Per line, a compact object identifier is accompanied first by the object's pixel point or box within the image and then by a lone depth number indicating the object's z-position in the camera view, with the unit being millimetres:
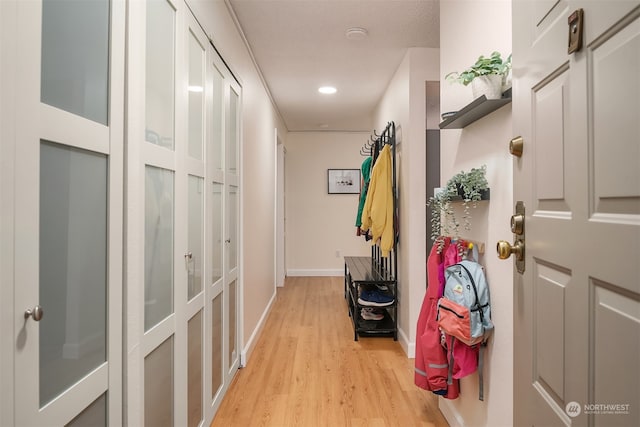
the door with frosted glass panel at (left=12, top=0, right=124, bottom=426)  731
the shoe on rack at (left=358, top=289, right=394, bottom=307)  3365
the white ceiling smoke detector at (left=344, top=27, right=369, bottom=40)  2680
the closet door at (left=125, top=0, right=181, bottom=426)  1156
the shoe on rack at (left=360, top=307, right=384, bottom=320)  3557
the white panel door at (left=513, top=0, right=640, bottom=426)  564
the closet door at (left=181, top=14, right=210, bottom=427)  1658
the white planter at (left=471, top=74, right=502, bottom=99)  1400
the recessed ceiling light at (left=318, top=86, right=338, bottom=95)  3977
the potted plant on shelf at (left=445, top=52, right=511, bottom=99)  1392
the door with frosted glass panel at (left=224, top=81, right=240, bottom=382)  2344
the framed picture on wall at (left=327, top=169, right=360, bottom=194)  6320
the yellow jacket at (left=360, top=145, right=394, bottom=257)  3271
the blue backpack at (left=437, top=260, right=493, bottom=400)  1519
